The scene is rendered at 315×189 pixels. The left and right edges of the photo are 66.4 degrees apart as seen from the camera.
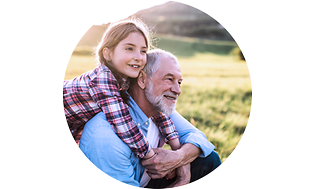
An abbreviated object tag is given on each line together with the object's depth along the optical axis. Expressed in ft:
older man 7.05
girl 7.01
